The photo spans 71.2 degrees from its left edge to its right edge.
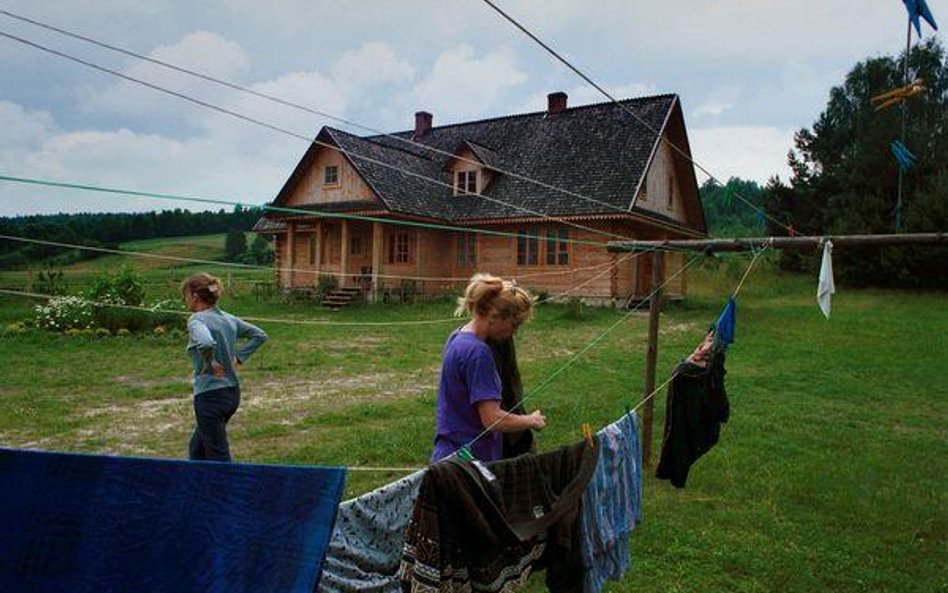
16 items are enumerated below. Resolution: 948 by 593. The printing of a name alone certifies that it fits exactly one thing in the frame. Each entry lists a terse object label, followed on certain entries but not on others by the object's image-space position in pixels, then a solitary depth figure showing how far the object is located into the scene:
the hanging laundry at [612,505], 3.55
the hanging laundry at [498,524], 2.64
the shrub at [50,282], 16.86
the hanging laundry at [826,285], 5.81
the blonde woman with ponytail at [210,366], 4.54
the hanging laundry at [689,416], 5.00
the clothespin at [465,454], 2.84
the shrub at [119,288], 15.06
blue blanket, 2.10
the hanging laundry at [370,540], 2.62
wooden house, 22.19
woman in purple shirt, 3.04
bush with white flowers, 14.48
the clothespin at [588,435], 3.29
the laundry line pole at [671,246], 5.59
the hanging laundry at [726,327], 5.15
